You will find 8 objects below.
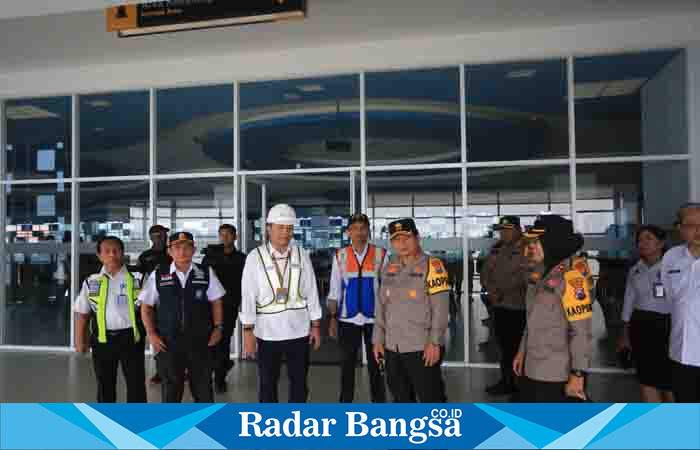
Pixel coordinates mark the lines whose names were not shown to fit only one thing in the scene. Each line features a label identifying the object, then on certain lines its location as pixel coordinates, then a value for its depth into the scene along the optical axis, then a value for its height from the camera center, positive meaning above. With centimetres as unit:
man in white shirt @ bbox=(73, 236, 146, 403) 352 -60
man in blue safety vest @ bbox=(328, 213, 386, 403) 413 -58
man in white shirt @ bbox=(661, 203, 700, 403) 299 -48
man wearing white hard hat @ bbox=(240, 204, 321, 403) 331 -51
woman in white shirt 375 -67
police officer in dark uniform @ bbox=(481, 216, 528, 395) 459 -56
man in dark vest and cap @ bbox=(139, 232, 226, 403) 340 -59
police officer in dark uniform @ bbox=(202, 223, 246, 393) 494 -42
